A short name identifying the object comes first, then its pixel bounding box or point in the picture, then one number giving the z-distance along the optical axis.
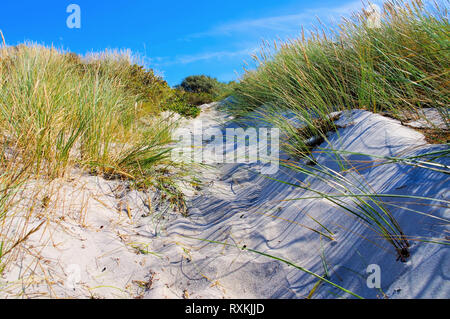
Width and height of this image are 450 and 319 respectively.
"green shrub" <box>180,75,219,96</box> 13.80
